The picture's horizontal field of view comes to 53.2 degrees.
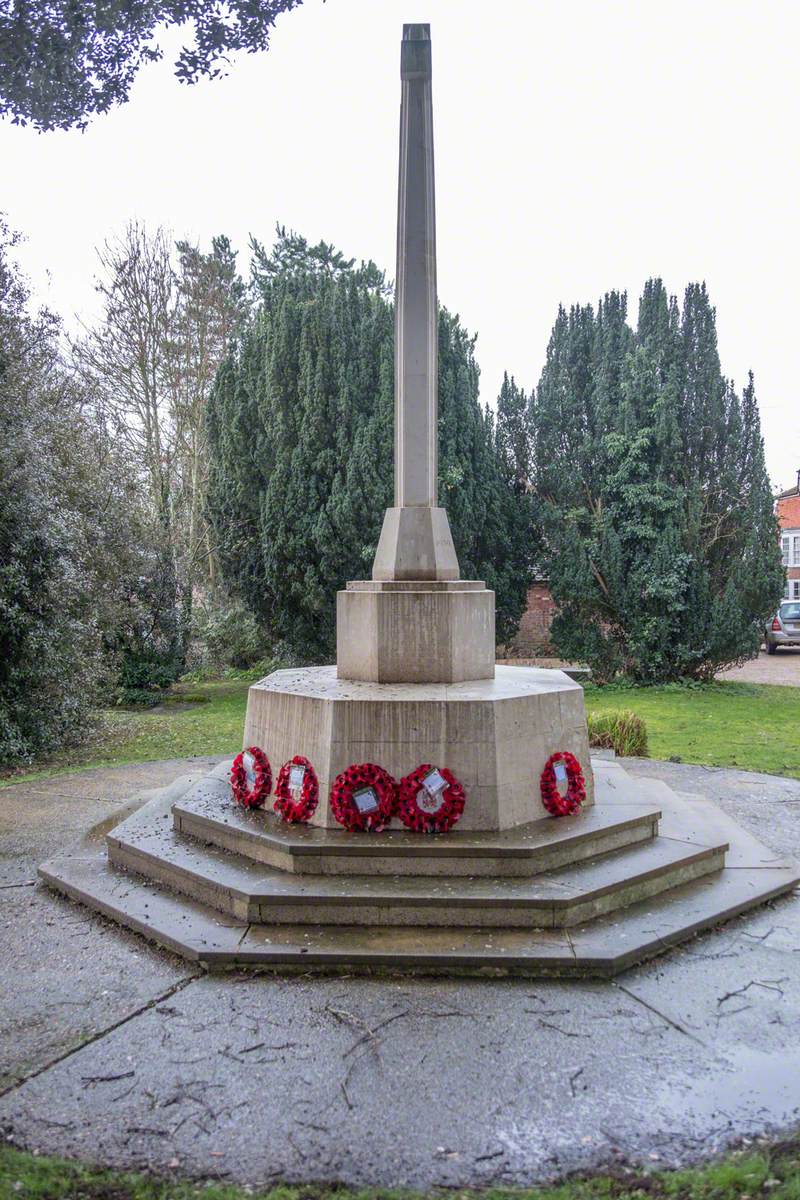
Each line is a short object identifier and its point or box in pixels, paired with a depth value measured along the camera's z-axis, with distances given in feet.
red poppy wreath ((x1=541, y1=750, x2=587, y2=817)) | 15.24
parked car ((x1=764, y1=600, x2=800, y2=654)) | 80.43
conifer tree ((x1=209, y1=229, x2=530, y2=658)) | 47.03
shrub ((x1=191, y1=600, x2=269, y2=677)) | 58.75
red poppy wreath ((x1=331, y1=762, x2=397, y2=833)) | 14.05
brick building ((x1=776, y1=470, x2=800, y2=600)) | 124.06
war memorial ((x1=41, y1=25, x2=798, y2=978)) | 12.30
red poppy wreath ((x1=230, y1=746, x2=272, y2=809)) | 15.93
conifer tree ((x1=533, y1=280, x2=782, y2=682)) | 50.60
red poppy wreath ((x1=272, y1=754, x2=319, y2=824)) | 14.70
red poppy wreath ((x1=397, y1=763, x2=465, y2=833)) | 14.07
